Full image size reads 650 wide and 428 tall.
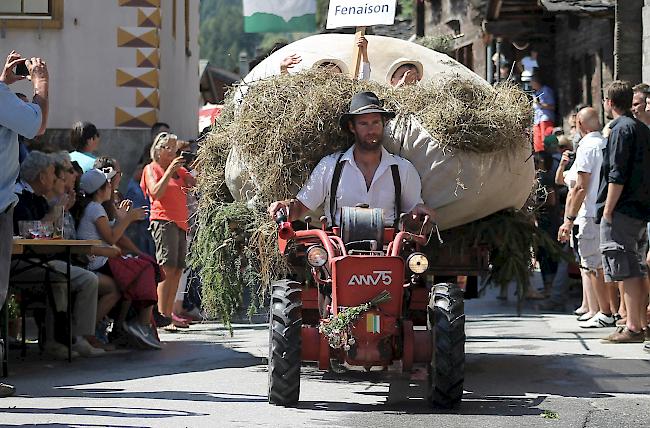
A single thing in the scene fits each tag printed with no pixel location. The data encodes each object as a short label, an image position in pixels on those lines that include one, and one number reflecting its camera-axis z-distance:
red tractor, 8.75
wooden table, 10.88
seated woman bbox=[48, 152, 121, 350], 11.55
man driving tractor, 9.82
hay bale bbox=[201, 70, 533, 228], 10.15
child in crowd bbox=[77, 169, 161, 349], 12.46
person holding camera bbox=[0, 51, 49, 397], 9.20
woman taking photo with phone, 14.36
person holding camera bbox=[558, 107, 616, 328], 14.38
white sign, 11.88
